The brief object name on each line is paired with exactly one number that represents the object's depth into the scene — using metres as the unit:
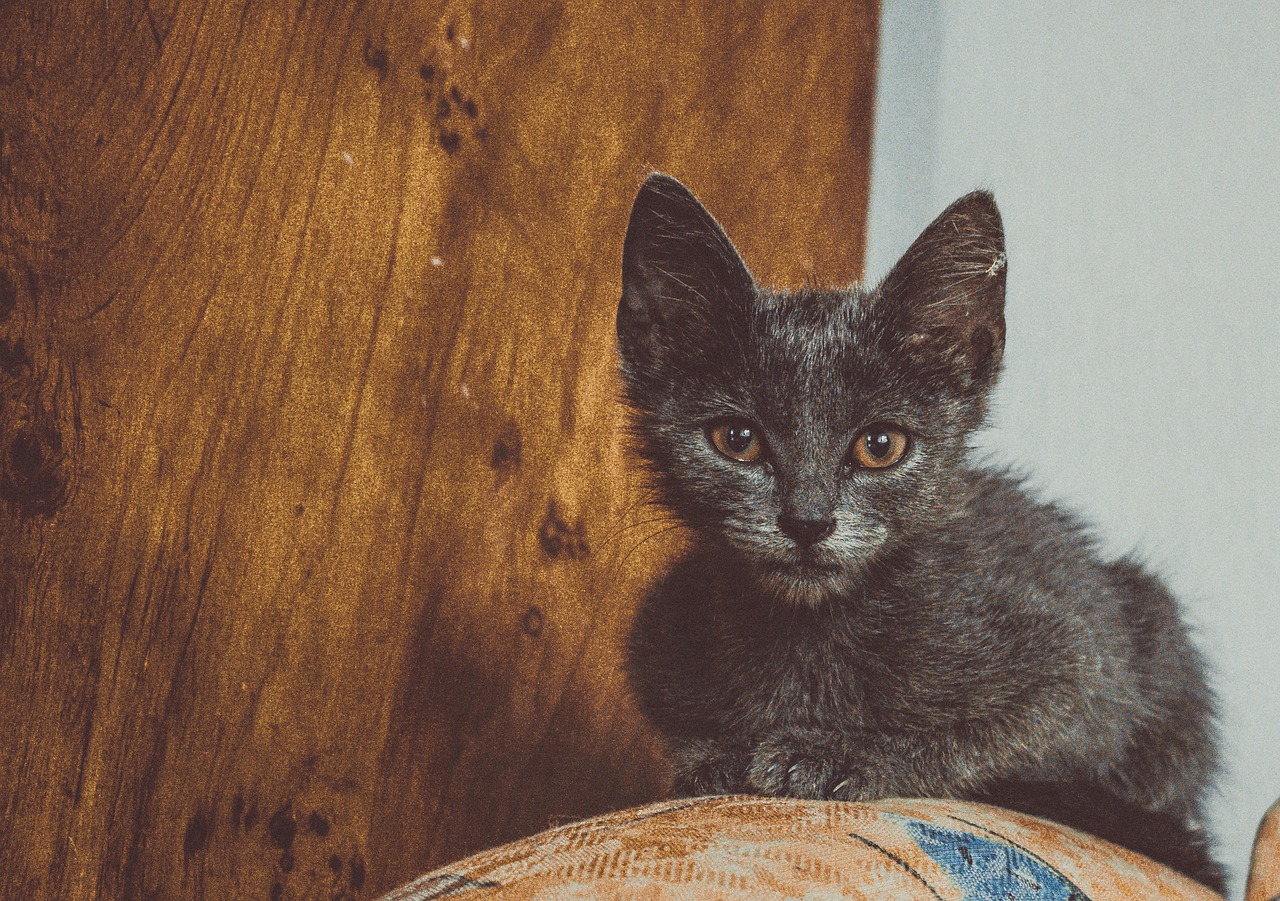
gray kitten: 0.51
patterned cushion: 0.44
